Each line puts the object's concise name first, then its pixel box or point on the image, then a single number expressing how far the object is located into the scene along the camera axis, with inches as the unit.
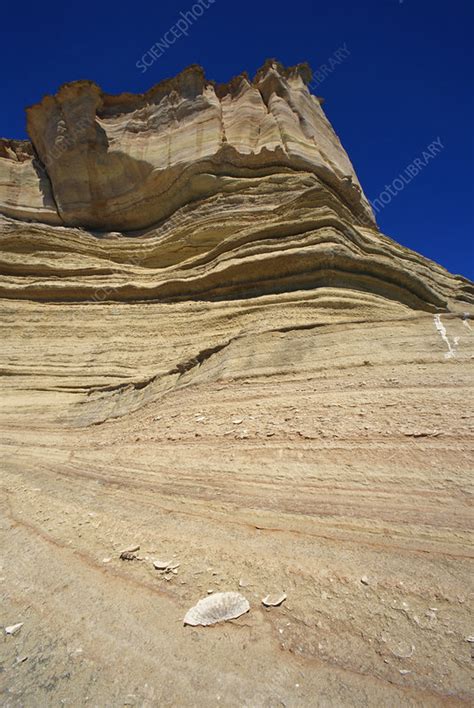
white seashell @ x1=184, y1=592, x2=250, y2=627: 70.0
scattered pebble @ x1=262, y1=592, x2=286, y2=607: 72.8
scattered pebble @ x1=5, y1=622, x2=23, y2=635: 70.4
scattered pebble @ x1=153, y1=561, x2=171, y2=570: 87.2
